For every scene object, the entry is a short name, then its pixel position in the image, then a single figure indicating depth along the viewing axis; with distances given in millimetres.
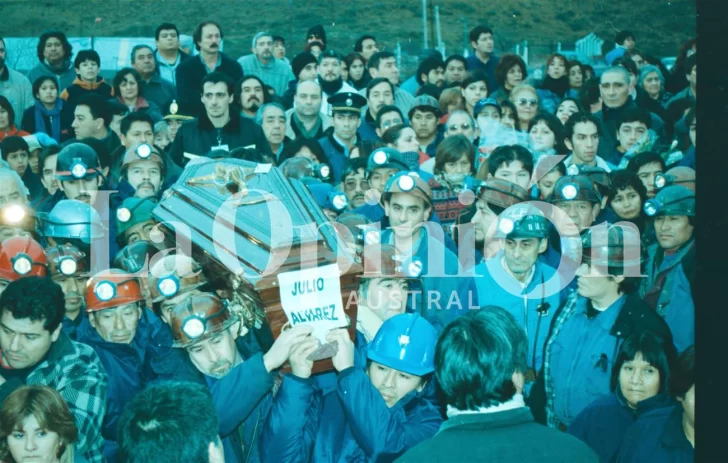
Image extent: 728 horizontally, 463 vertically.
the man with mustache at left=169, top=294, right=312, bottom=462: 3375
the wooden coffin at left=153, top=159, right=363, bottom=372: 3750
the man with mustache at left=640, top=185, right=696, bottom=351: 4672
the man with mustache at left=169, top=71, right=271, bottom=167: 6246
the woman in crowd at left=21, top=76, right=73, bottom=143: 6863
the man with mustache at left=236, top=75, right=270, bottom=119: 6861
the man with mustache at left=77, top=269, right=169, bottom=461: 3861
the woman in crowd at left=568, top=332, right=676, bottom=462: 3688
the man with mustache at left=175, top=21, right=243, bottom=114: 7234
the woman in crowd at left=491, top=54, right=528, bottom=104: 7738
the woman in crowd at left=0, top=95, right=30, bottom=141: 6547
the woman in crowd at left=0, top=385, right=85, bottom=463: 3139
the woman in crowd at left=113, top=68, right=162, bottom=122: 7016
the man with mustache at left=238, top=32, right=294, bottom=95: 7777
